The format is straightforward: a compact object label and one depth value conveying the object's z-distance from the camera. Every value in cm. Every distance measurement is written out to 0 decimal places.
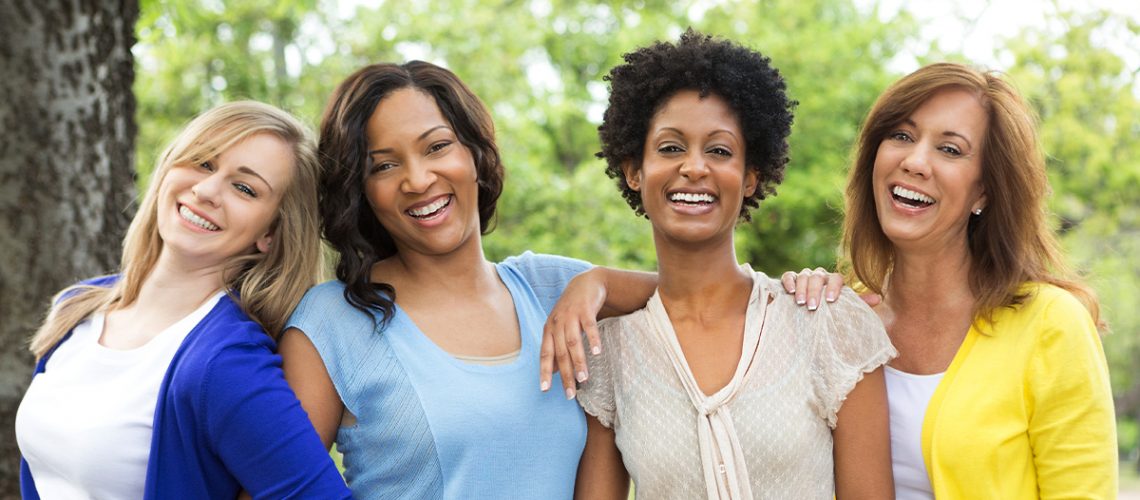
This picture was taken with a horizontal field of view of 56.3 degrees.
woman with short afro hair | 267
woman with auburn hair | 271
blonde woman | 254
